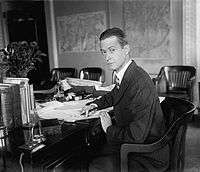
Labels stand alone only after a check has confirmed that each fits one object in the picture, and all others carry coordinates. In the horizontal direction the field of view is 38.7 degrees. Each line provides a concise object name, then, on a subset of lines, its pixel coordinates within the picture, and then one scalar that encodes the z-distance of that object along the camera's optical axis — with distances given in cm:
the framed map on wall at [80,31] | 559
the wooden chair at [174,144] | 156
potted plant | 192
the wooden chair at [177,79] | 415
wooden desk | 144
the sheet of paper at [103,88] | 277
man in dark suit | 162
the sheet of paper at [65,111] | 198
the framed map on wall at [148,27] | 475
